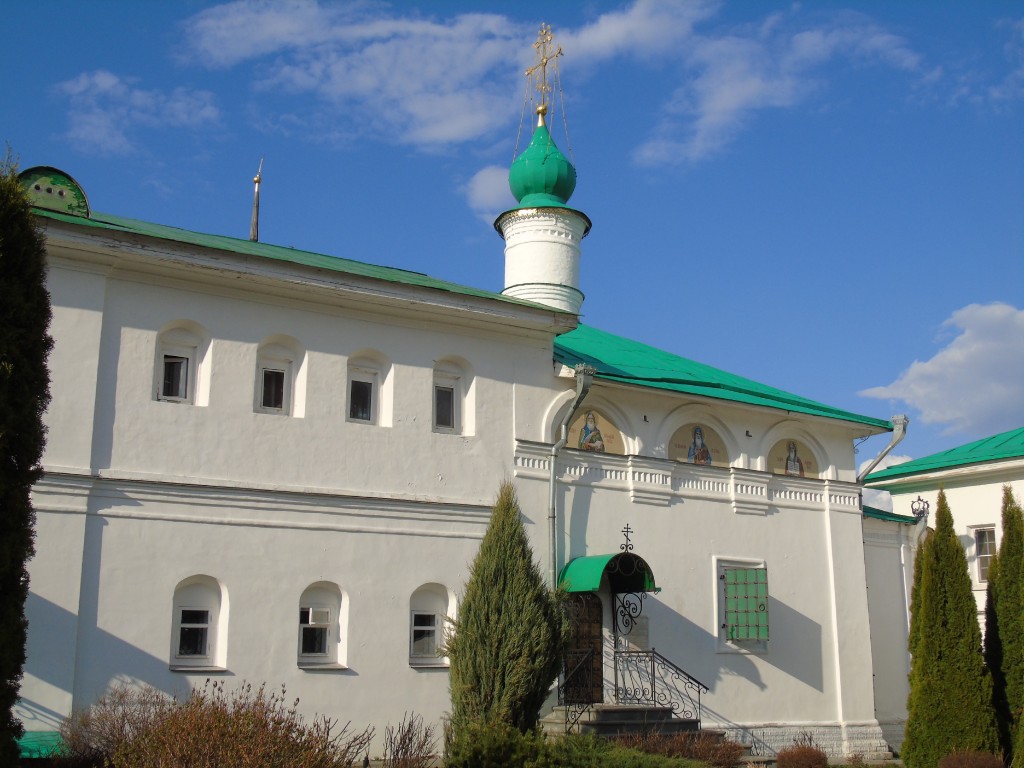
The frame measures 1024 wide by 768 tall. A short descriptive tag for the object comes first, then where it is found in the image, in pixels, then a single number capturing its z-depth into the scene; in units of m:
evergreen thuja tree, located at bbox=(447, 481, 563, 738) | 12.91
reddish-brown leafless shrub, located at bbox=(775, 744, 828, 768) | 14.76
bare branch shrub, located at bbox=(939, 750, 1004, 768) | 13.24
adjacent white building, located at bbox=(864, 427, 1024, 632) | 21.52
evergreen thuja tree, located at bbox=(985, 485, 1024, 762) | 14.11
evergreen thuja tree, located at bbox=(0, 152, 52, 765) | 8.32
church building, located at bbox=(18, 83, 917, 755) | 12.41
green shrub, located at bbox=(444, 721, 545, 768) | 9.85
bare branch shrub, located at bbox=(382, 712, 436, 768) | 11.06
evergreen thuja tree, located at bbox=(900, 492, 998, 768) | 13.84
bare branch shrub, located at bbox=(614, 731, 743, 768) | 13.32
